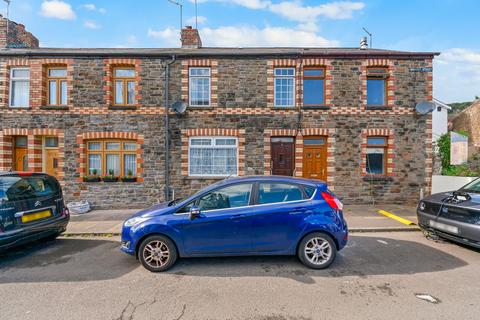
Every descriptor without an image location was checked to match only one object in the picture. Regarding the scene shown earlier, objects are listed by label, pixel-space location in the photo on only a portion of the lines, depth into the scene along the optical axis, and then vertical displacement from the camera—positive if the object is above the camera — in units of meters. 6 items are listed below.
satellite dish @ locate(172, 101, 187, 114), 9.21 +1.97
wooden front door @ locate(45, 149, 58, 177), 9.64 -0.21
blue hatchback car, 4.03 -1.24
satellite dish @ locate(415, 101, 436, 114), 9.10 +2.02
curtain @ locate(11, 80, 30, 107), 9.52 +2.56
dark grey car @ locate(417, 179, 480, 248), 4.49 -1.17
